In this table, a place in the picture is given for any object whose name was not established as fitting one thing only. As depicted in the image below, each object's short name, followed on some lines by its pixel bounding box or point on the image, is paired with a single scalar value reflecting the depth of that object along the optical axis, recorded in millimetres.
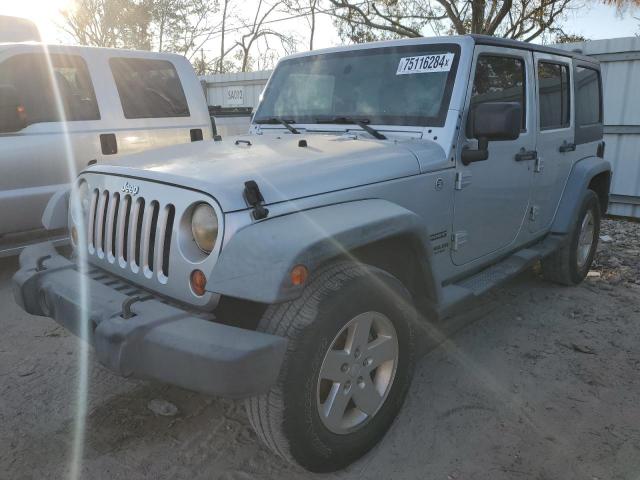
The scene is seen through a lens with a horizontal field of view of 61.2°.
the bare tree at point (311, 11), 19738
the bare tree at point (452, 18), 15058
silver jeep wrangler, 1944
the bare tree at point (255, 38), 22250
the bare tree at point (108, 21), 22016
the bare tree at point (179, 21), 23500
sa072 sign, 12969
